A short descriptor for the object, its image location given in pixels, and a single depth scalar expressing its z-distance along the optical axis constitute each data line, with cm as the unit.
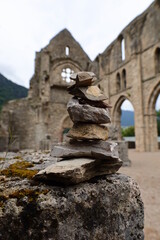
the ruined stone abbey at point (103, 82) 1089
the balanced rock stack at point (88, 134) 43
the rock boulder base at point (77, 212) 32
